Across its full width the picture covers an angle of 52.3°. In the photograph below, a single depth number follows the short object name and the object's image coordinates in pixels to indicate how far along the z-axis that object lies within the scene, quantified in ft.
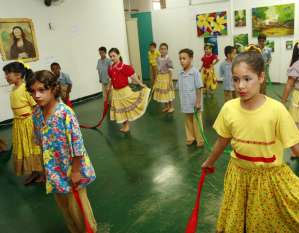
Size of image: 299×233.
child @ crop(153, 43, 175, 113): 21.93
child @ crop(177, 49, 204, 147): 13.46
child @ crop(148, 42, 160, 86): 31.19
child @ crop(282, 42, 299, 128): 10.39
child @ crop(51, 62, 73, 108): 17.70
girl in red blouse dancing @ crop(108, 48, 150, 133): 16.89
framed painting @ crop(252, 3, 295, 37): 25.49
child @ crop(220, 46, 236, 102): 20.02
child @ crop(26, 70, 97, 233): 6.82
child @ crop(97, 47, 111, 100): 24.40
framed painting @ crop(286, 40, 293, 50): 25.98
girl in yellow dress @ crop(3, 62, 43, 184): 10.81
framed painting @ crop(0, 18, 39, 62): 22.61
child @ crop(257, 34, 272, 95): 18.38
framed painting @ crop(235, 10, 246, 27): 28.53
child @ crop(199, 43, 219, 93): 25.53
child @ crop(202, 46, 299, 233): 5.24
